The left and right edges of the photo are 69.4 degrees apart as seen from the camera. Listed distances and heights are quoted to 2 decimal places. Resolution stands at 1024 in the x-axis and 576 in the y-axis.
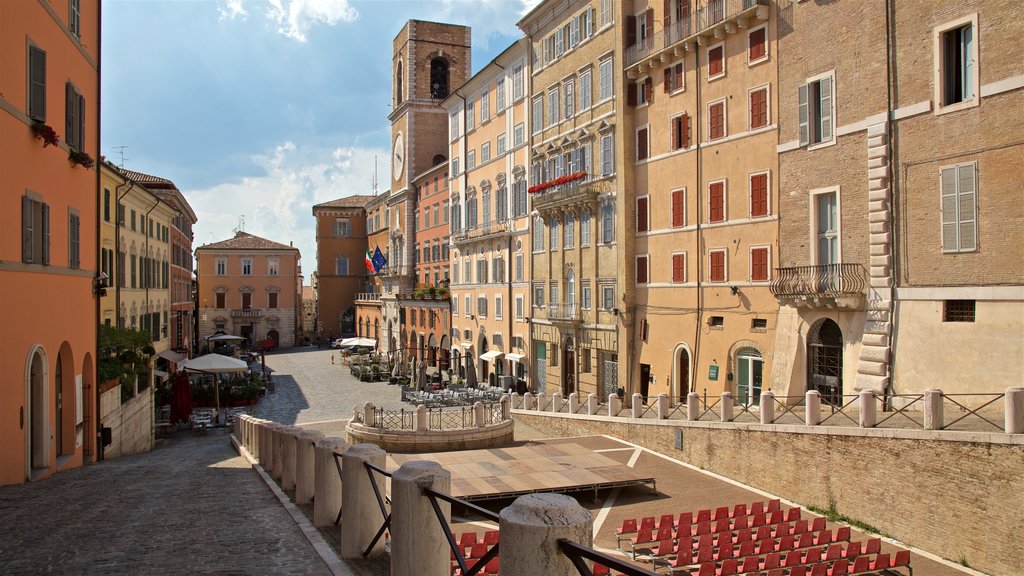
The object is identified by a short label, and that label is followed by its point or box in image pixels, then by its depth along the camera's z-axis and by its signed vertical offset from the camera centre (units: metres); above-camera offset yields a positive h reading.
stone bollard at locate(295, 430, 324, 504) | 9.34 -2.28
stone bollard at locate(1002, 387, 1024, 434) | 14.21 -2.38
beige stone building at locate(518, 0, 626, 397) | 31.22 +4.24
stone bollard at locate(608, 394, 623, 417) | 26.00 -4.09
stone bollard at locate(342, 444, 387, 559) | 6.93 -2.00
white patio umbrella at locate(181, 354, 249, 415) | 29.77 -2.97
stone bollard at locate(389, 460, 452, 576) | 5.44 -1.71
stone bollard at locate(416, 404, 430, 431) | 24.65 -4.26
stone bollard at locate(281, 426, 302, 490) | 10.76 -2.50
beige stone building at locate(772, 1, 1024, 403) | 17.23 +2.28
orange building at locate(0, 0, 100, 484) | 13.58 +1.29
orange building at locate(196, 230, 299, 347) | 76.75 +0.38
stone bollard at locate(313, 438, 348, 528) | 8.16 -2.13
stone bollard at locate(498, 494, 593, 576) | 3.62 -1.20
